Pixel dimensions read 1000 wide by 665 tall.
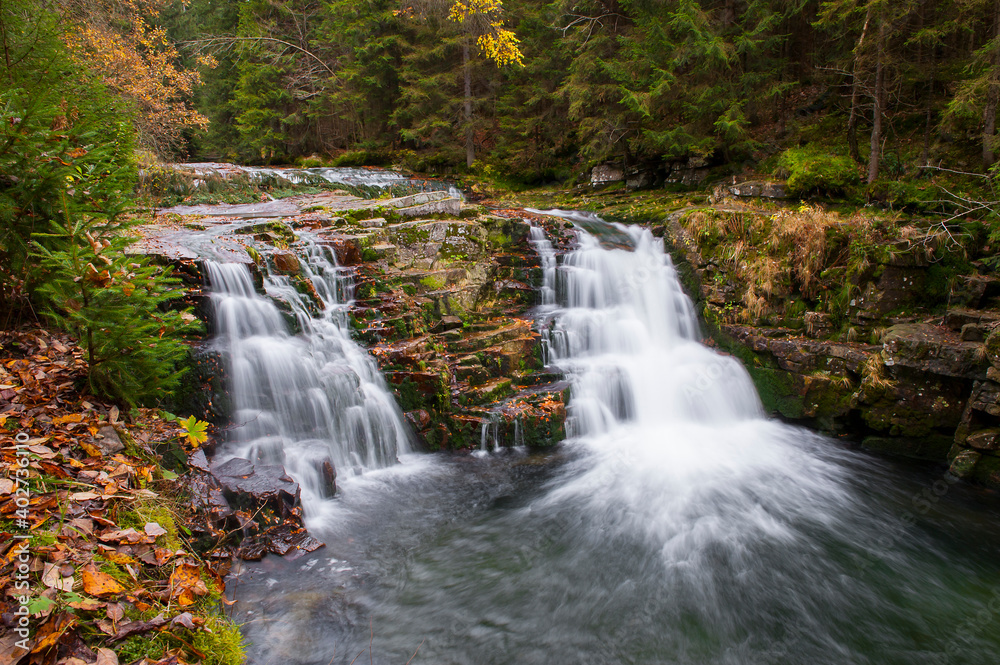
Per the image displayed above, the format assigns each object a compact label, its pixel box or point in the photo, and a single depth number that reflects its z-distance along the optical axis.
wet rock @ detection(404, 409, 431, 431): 7.27
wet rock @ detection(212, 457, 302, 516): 4.59
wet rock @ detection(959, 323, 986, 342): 6.33
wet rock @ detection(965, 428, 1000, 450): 6.02
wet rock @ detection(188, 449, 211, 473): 4.42
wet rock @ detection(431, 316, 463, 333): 8.37
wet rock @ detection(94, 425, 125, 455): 3.49
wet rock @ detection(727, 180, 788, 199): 11.37
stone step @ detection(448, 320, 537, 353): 8.12
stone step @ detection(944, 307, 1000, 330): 6.39
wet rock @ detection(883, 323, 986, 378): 6.22
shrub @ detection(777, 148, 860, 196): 10.54
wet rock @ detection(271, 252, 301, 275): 7.87
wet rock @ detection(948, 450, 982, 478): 6.17
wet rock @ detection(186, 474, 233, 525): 4.16
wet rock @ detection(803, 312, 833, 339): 7.96
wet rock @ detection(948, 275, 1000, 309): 6.70
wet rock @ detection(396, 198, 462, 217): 10.66
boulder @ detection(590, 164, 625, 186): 15.95
